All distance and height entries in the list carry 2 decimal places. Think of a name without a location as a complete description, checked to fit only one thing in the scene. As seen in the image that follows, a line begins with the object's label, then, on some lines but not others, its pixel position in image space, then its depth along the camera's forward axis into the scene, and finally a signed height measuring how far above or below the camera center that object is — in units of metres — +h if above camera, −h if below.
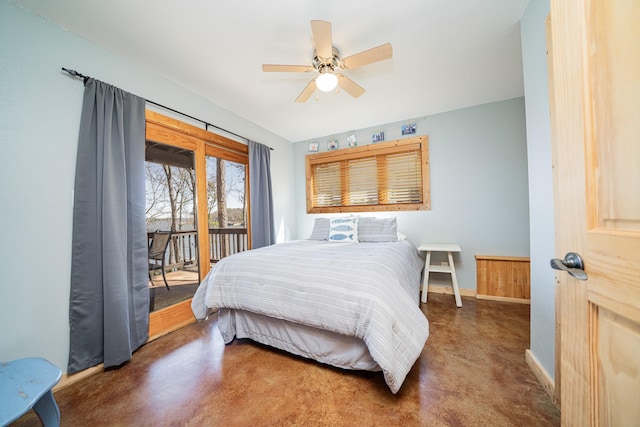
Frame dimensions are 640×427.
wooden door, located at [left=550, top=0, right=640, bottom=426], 0.45 +0.01
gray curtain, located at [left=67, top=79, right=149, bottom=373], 1.57 -0.18
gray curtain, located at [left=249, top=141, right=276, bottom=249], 3.11 +0.27
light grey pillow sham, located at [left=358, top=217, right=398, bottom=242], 2.78 -0.25
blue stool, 0.88 -0.72
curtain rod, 1.58 +1.07
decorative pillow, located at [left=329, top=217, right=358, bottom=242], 2.93 -0.25
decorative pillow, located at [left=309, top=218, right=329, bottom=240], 3.15 -0.25
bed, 1.27 -0.62
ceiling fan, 1.47 +1.14
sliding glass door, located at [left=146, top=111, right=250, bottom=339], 2.14 +0.11
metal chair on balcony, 2.19 -0.32
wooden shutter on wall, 3.18 +0.53
